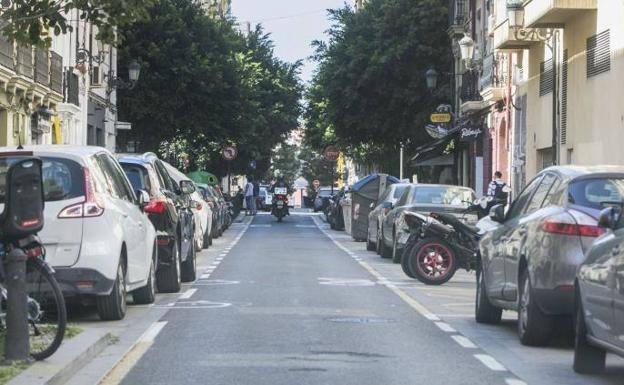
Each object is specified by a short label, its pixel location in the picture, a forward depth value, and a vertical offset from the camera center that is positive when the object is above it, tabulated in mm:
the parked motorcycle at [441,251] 21375 -680
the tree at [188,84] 55250 +4394
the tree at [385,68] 56688 +5211
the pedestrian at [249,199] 69644 +140
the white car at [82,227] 13555 -243
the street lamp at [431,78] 46156 +3908
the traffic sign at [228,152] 61000 +2045
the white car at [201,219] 32062 -400
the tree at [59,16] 13477 +1695
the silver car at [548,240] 11562 -288
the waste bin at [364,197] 40219 +163
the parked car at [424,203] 25369 +7
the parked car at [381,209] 29922 -127
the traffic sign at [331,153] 62969 +2110
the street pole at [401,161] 58097 +1653
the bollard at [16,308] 10055 -731
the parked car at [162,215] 18053 -172
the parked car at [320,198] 71875 +229
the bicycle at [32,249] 10281 -343
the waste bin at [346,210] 46594 -237
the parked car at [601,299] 9359 -616
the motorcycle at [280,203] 60656 -32
